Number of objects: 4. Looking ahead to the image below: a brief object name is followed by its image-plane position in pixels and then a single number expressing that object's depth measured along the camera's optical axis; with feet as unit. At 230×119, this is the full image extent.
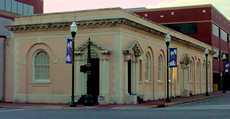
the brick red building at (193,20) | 258.57
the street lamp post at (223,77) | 248.44
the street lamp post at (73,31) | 117.47
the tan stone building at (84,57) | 129.08
